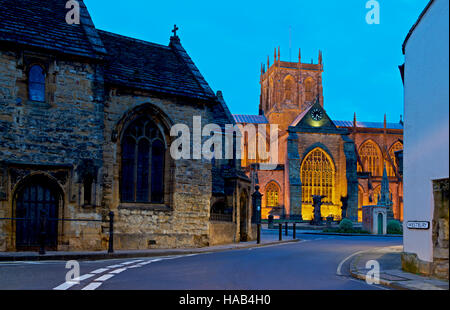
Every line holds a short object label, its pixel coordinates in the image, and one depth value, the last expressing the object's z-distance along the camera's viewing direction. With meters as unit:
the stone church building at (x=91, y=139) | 16.19
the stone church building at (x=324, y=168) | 60.47
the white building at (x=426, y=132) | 9.61
